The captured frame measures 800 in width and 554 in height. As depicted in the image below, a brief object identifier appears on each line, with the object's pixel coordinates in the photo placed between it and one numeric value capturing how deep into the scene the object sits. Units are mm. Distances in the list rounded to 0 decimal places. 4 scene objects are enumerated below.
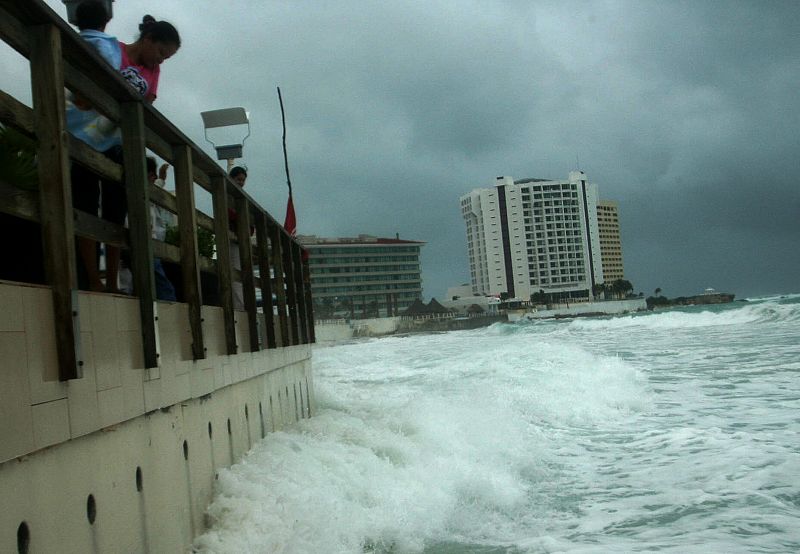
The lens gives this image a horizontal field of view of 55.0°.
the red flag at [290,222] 10997
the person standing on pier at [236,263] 7200
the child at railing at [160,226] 5023
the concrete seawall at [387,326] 101375
